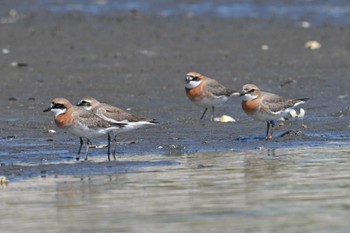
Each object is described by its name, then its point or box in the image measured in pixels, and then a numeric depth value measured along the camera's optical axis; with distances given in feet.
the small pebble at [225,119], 56.49
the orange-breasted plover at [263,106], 52.70
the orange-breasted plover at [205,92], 58.39
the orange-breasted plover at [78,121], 46.42
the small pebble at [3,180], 40.34
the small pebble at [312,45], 79.61
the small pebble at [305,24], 89.10
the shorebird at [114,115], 48.47
